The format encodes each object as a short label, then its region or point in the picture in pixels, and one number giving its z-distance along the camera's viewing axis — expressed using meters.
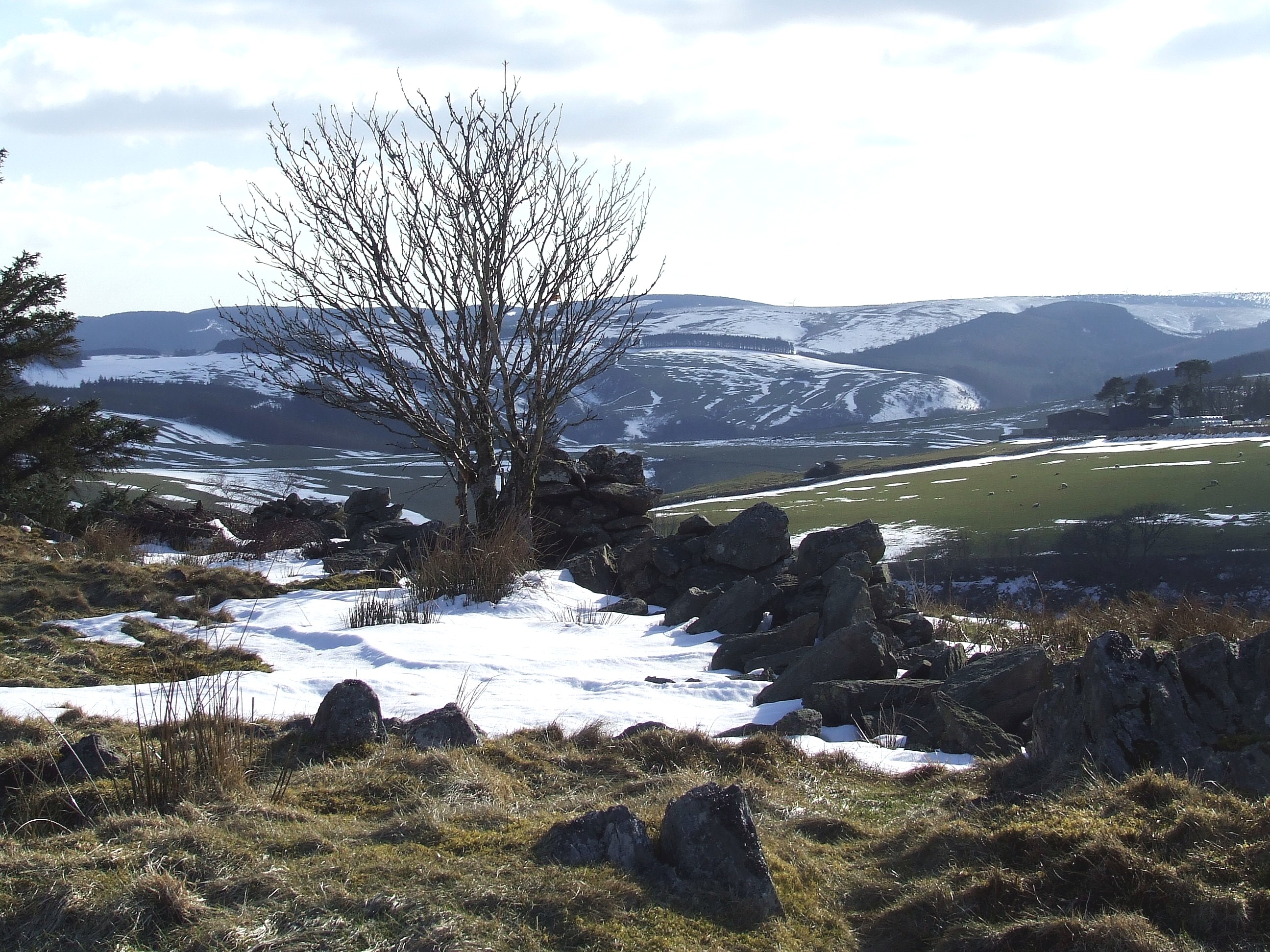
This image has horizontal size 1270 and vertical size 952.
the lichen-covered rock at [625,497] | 16.47
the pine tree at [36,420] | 18.80
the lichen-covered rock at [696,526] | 13.39
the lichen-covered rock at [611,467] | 17.03
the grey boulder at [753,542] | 12.39
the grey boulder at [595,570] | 12.64
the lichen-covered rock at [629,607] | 10.90
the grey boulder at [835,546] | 11.27
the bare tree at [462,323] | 13.32
